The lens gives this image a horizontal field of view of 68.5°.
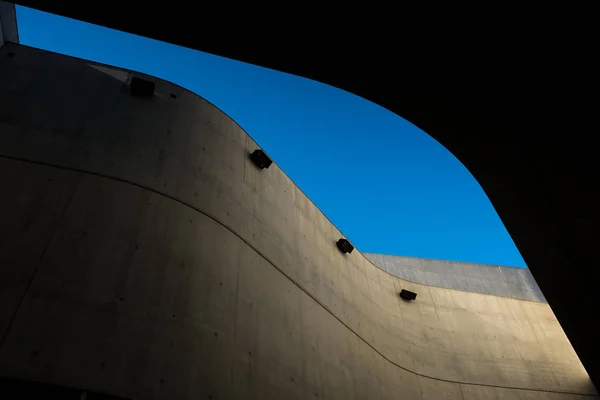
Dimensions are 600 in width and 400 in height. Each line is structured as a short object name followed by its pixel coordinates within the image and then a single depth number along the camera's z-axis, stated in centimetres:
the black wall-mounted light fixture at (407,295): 1219
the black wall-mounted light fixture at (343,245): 1102
